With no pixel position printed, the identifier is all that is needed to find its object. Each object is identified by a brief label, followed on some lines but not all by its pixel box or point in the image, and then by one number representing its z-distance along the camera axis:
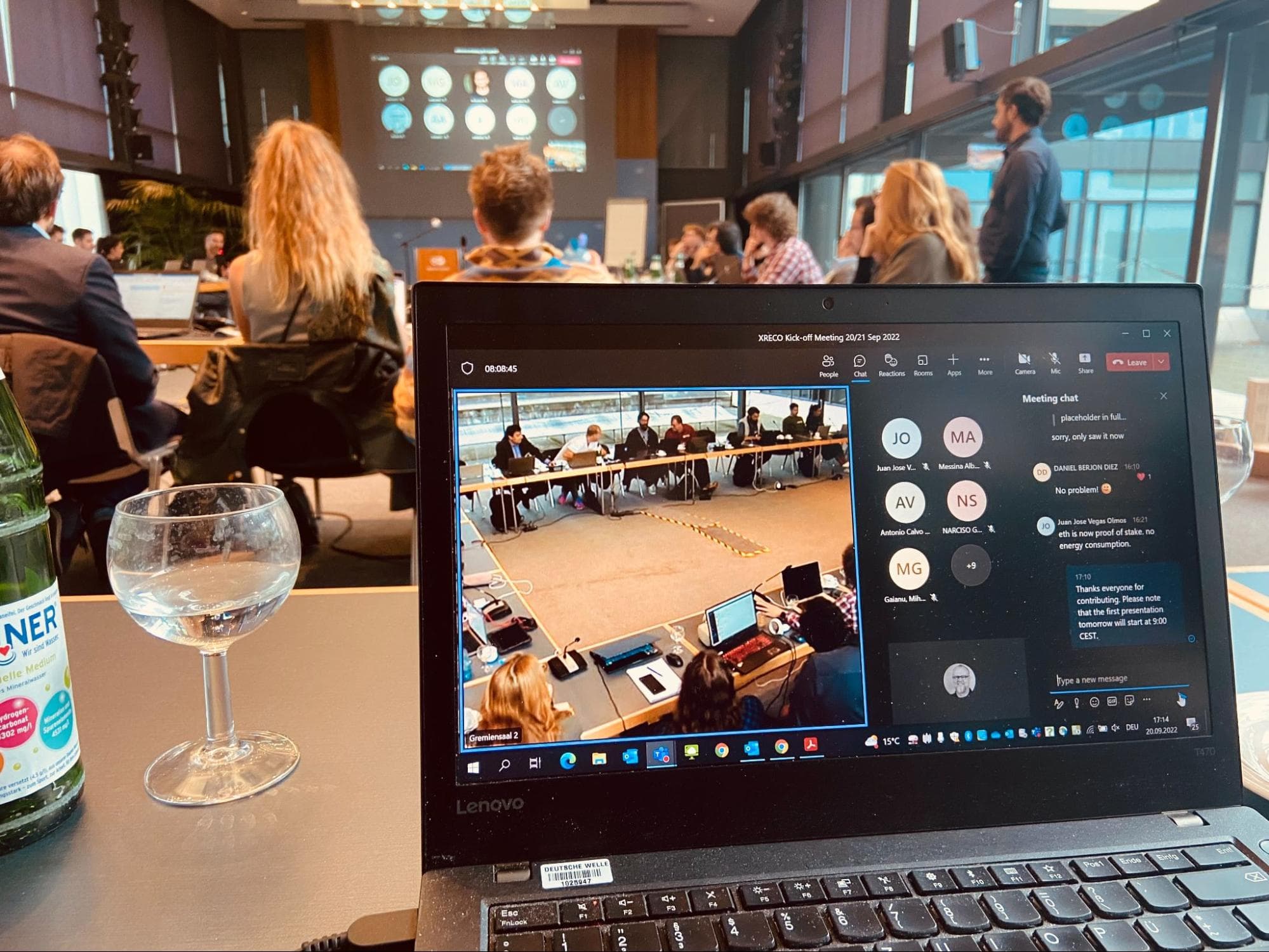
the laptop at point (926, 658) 0.41
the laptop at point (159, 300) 2.78
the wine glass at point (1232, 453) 0.68
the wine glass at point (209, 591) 0.47
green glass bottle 0.41
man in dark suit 1.84
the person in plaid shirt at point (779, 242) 3.82
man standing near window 2.82
